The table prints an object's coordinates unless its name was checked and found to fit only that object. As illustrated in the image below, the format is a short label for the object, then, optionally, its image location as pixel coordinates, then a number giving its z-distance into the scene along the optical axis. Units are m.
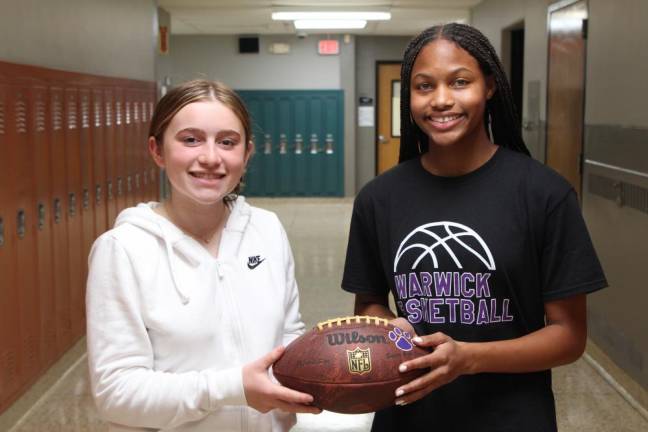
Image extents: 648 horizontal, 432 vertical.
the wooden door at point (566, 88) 5.62
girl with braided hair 1.57
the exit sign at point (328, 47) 13.37
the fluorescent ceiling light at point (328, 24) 11.14
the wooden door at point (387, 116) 13.93
